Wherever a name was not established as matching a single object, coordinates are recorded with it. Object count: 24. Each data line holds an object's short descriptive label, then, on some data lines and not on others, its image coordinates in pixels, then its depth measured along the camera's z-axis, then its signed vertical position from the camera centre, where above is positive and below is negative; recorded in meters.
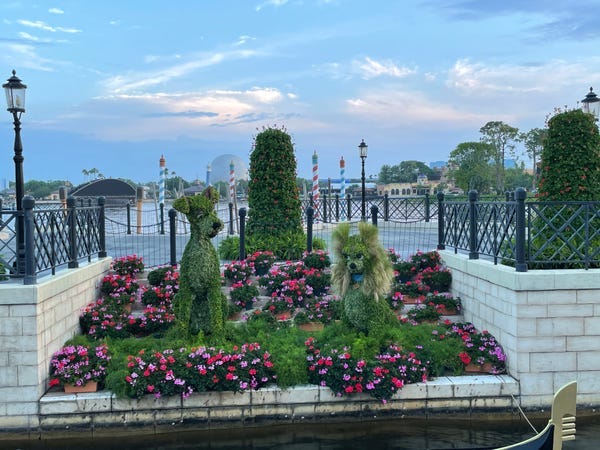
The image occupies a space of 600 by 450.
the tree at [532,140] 43.37 +5.30
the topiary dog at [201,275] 7.14 -0.92
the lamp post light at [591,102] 9.34 +1.82
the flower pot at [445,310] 8.87 -1.76
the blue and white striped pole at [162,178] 27.54 +1.59
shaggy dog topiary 7.13 -0.95
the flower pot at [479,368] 7.20 -2.22
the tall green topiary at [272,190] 11.92 +0.39
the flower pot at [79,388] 6.66 -2.26
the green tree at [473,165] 43.97 +3.49
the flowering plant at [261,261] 10.51 -1.08
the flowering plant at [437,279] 9.46 -1.32
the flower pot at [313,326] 8.54 -1.93
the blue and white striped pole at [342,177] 31.60 +1.79
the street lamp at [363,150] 26.67 +2.86
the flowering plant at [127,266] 9.96 -1.09
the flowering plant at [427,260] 10.10 -1.04
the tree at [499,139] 42.50 +5.44
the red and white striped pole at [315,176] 28.30 +1.72
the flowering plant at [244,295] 9.17 -1.54
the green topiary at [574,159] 7.55 +0.66
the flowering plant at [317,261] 10.26 -1.05
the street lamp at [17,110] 9.76 +1.88
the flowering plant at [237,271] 9.95 -1.22
